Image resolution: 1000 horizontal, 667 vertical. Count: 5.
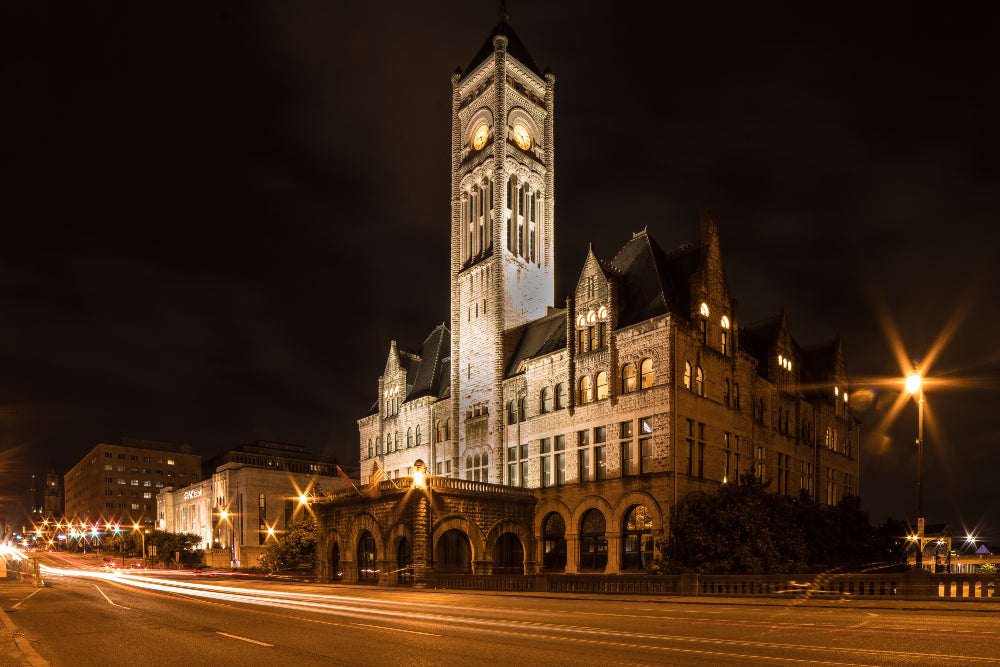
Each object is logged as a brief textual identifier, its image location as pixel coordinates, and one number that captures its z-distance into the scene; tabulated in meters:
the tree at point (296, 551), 66.50
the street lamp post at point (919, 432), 25.69
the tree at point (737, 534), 36.97
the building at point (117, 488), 192.38
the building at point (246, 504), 97.94
